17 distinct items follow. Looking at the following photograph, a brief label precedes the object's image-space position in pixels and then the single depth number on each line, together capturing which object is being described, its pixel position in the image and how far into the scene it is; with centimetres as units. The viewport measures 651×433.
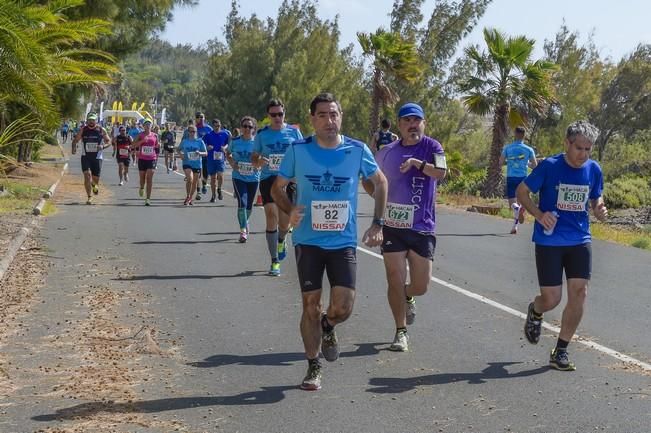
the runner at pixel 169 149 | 3819
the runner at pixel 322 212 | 646
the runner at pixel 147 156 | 2234
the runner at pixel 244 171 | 1367
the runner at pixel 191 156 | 2267
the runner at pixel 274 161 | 1161
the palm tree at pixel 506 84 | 3006
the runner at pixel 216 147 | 2231
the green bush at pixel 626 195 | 3143
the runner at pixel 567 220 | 727
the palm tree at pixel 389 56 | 3928
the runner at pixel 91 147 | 2112
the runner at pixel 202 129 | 2324
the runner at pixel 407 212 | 765
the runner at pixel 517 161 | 1784
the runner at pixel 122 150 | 2962
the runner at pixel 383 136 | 1741
